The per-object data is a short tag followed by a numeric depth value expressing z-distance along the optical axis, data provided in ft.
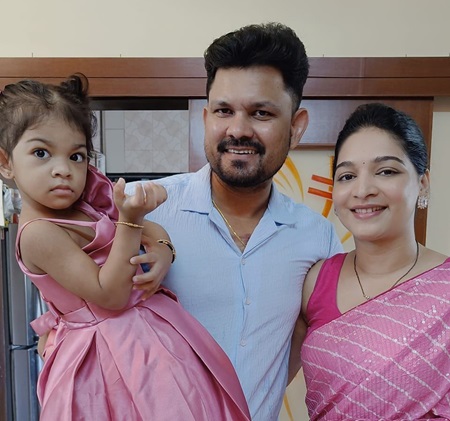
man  3.47
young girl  2.43
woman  3.05
